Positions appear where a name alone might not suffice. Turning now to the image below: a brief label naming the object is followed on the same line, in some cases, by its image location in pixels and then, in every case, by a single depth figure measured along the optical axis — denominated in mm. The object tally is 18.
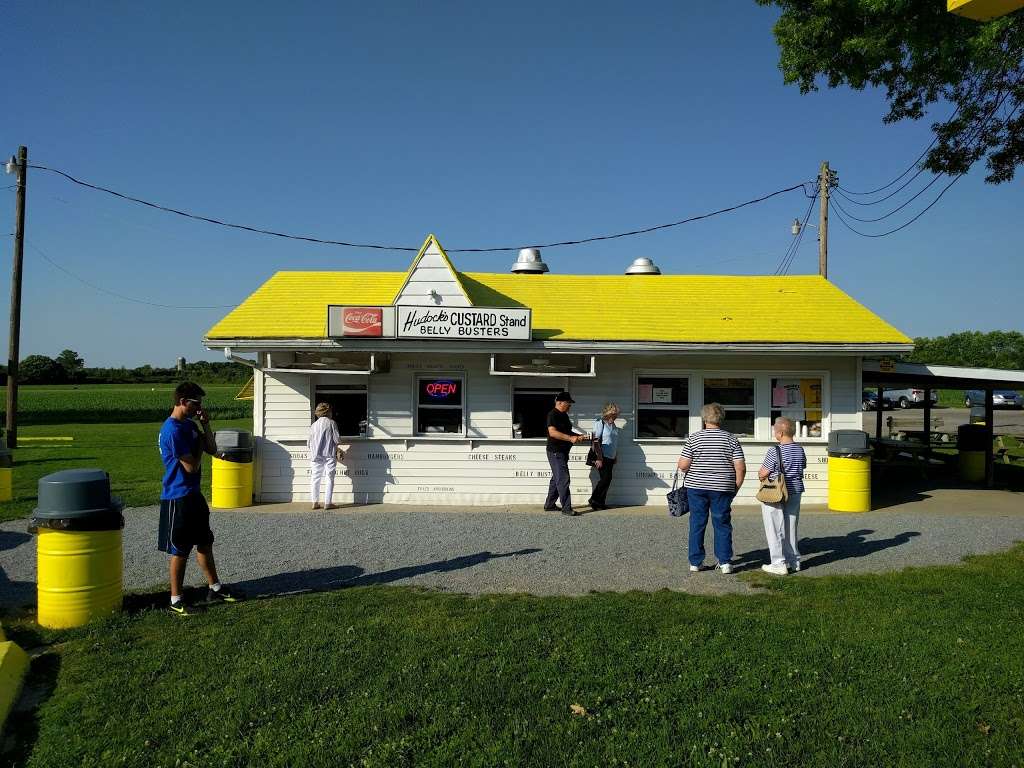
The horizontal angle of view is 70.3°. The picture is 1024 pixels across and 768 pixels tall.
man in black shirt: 10961
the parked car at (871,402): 47875
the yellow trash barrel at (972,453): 15539
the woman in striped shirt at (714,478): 7375
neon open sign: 12352
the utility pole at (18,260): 22203
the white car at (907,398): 51500
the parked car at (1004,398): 49362
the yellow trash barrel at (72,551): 5707
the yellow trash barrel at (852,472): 11562
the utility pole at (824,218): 23094
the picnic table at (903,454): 15977
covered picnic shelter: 12289
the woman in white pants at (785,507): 7492
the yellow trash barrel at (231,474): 11602
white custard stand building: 11883
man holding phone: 6082
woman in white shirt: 11414
